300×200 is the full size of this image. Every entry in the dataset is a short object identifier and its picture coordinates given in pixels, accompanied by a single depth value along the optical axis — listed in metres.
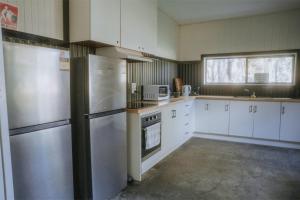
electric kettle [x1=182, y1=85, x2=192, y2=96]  4.68
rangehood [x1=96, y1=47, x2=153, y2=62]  2.46
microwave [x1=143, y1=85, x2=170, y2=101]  3.39
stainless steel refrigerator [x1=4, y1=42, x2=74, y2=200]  1.39
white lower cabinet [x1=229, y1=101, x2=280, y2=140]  4.00
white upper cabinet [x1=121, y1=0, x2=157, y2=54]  2.57
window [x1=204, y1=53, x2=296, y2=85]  4.32
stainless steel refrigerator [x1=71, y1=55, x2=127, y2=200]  1.91
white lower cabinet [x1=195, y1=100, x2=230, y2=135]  4.41
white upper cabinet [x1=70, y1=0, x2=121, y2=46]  2.03
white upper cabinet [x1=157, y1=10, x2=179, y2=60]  4.10
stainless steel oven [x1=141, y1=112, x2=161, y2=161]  2.65
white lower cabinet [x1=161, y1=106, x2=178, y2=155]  3.22
